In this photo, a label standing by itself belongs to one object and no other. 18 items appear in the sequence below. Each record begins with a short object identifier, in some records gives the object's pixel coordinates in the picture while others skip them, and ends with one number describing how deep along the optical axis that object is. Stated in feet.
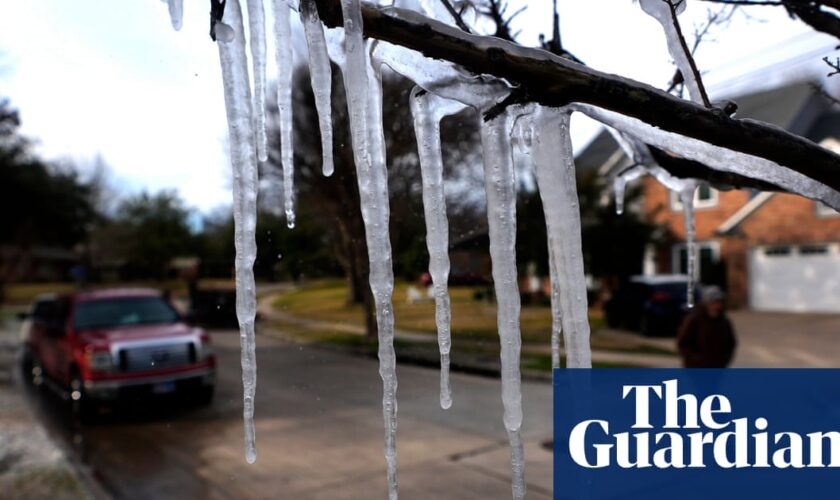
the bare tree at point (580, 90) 5.49
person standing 19.98
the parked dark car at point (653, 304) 46.78
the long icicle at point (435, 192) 6.37
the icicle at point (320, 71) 5.73
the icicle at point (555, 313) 7.03
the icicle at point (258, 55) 6.29
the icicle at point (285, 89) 6.47
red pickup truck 25.40
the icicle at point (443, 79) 6.04
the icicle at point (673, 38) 6.84
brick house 59.16
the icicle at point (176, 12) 6.19
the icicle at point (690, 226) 9.94
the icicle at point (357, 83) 5.50
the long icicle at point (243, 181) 6.11
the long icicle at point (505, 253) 6.32
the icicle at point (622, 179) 10.14
